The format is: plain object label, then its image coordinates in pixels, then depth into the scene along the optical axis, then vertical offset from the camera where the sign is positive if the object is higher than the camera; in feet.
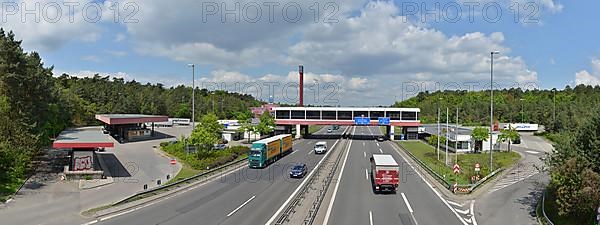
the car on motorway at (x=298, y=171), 156.56 -19.64
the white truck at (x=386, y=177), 126.52 -17.11
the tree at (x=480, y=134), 242.17 -10.48
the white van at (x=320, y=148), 245.86 -18.38
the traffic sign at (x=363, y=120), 363.56 -5.60
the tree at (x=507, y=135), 247.29 -11.50
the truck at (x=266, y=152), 179.32 -15.83
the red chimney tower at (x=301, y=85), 516.32 +31.02
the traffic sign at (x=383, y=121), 362.94 -5.88
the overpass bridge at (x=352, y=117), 362.74 -2.90
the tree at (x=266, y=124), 321.30 -8.20
